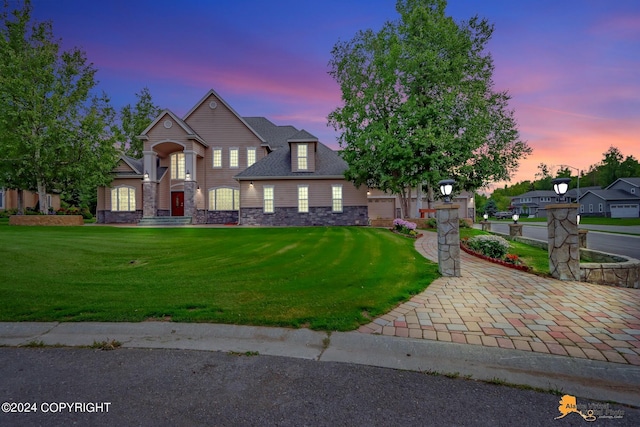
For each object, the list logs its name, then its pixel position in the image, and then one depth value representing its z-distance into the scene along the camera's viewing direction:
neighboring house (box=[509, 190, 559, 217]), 71.38
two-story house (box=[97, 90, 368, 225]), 21.58
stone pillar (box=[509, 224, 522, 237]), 14.41
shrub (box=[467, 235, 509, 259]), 8.77
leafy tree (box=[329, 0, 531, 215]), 17.91
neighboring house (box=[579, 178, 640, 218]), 46.91
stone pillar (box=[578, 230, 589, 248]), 9.97
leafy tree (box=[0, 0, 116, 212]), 20.16
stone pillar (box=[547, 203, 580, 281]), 6.32
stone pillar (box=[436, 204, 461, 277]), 6.86
